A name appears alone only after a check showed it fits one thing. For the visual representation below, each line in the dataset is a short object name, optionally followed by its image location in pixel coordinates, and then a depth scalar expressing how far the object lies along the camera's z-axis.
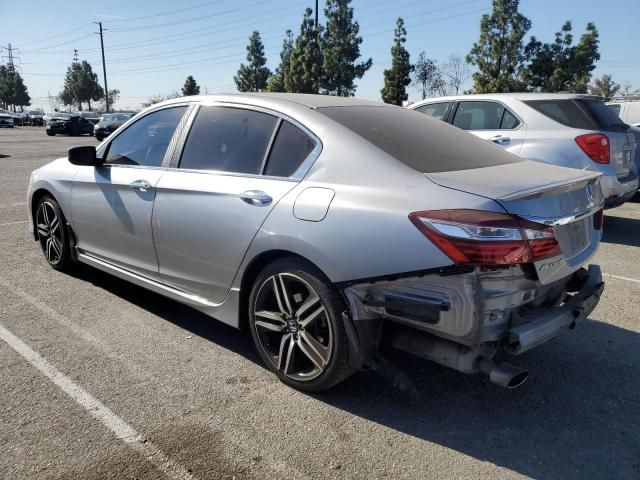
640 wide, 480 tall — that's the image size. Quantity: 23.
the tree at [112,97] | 94.43
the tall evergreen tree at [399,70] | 37.69
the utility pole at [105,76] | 66.25
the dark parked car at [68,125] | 35.53
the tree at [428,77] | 45.72
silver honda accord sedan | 2.43
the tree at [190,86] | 62.97
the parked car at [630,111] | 10.75
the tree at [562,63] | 30.84
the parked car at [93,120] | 38.85
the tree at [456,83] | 48.00
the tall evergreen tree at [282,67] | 49.33
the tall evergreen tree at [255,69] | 62.88
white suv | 6.32
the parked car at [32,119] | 58.31
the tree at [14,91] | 90.75
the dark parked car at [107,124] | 30.97
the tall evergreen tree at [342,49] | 42.28
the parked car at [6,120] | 47.72
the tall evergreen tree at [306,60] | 43.12
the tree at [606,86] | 61.29
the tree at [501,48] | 32.31
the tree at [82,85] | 80.56
